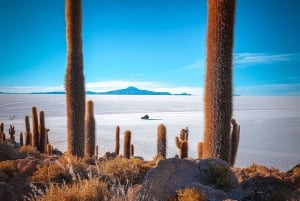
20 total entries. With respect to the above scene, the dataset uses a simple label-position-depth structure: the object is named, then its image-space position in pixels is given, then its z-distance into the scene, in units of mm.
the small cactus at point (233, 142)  13920
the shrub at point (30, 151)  15352
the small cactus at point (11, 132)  30789
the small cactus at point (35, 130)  18406
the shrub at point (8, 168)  8365
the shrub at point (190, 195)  5705
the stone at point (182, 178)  6512
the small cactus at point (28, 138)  22906
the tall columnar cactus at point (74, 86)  12172
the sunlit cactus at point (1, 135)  25925
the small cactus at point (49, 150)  19891
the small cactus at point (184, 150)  13688
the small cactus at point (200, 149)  13562
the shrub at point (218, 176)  7133
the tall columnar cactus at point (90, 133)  15339
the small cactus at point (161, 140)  16547
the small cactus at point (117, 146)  22469
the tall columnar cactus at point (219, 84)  9711
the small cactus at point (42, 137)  18741
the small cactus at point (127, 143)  17062
